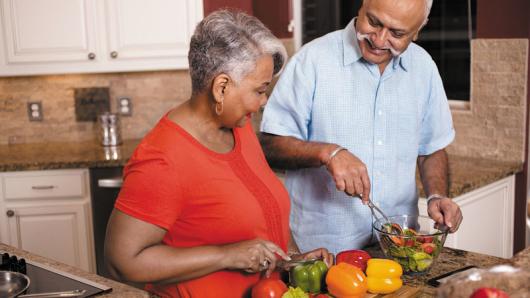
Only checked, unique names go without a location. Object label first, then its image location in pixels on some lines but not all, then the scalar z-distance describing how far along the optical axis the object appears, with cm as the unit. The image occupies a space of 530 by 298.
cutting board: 154
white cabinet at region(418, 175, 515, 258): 285
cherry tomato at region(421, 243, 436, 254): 166
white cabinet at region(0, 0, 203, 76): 354
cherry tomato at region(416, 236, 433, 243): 165
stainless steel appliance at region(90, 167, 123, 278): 342
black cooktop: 155
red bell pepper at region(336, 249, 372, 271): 163
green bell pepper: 155
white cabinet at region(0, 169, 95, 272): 342
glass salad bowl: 166
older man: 201
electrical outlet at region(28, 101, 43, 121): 393
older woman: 144
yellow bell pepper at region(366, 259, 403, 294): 154
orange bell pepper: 149
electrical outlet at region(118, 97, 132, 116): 403
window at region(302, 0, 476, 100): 325
